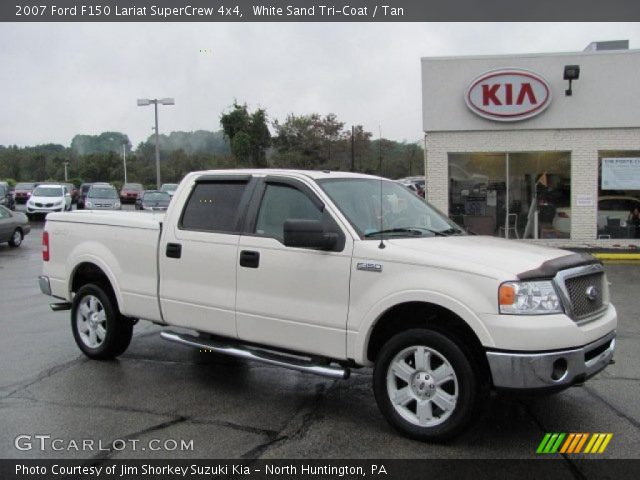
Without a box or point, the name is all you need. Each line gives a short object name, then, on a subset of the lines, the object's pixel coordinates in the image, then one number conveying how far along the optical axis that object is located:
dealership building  15.87
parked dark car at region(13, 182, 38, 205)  37.47
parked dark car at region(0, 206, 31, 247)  18.39
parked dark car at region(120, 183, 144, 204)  40.03
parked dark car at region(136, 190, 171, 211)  30.73
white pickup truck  3.99
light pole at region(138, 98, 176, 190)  34.75
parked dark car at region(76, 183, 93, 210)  37.22
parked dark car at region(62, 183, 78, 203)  39.73
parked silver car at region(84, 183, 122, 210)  30.17
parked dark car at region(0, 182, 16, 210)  29.91
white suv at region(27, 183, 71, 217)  29.27
